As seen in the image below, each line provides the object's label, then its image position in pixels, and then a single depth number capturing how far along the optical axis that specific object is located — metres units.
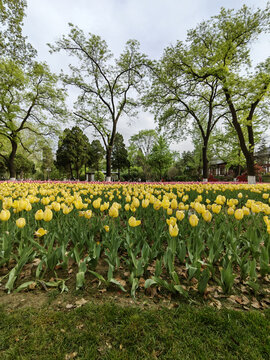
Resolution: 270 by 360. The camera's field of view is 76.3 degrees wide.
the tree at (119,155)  40.12
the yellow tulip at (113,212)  2.44
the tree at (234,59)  12.88
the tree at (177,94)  15.93
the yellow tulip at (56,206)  2.74
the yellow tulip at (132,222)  2.26
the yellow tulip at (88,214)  2.52
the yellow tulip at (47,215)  2.31
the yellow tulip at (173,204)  2.90
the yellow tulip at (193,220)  2.25
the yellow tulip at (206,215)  2.42
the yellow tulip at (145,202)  2.95
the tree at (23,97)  18.58
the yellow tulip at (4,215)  2.20
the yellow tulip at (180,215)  2.39
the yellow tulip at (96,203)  2.97
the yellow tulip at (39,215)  2.39
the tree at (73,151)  32.91
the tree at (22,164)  34.47
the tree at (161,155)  32.69
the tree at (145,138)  42.45
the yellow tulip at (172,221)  2.19
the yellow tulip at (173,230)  1.93
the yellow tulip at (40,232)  2.06
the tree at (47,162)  47.12
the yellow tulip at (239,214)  2.45
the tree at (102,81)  18.03
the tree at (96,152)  38.99
